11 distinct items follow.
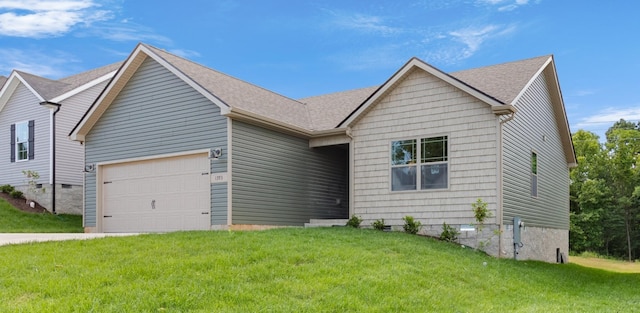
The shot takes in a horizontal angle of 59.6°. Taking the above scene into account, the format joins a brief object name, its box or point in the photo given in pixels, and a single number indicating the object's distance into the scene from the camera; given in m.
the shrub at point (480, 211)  12.78
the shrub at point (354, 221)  14.38
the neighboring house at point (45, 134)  21.09
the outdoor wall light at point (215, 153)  13.97
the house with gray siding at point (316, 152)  13.34
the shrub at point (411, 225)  13.54
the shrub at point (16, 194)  21.72
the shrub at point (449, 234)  13.12
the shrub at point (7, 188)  22.00
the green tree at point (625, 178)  32.44
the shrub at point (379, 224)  14.06
